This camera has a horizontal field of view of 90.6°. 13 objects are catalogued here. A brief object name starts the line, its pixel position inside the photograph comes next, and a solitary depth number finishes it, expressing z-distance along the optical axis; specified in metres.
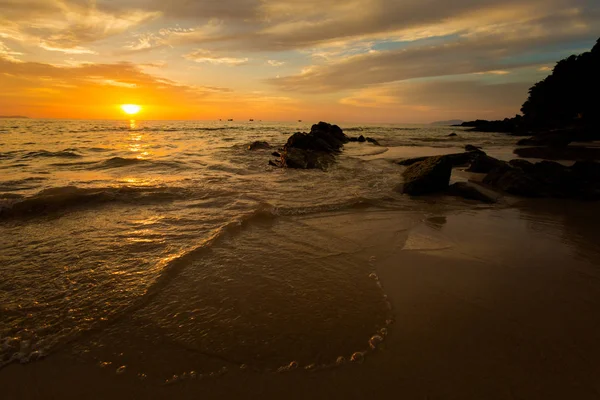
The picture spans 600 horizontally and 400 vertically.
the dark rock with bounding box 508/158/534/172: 10.45
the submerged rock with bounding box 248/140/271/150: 22.64
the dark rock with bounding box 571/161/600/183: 8.80
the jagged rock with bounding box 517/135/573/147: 25.83
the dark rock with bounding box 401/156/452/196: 9.00
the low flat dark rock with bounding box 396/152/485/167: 15.34
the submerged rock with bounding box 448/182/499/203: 8.16
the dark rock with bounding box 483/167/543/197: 8.82
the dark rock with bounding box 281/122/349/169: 14.36
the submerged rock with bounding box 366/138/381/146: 29.18
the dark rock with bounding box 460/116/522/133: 58.14
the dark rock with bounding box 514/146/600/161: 17.79
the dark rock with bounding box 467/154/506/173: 12.57
